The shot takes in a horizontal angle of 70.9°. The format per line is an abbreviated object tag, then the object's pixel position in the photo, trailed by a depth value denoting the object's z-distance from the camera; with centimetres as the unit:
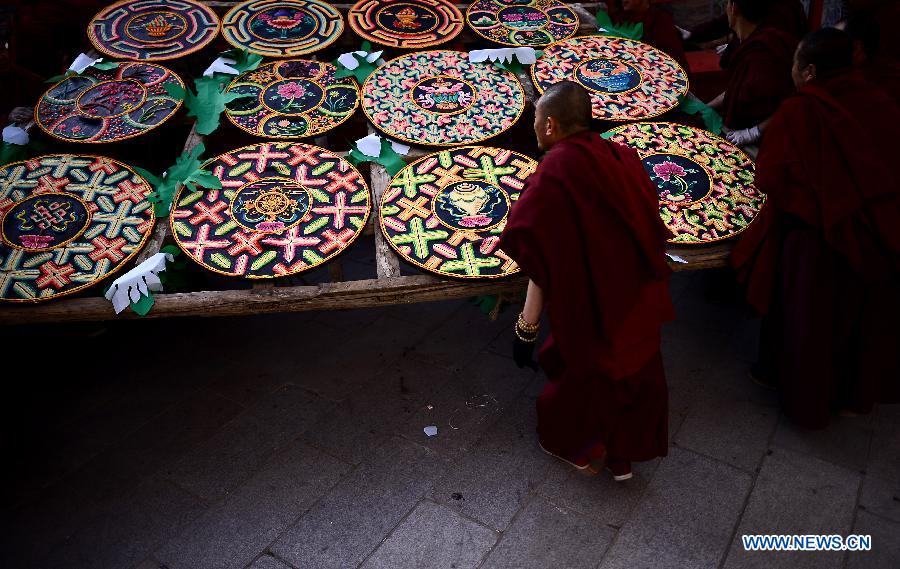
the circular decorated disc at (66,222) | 278
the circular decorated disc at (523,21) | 446
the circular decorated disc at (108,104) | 354
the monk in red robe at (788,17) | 392
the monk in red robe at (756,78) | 346
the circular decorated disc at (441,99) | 358
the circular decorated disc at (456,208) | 284
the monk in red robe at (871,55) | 306
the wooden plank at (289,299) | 273
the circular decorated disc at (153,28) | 417
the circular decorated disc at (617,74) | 384
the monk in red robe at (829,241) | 272
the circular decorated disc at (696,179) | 308
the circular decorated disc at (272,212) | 284
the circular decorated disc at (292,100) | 361
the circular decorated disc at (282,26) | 423
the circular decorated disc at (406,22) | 439
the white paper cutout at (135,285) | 272
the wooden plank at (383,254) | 286
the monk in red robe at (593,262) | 233
